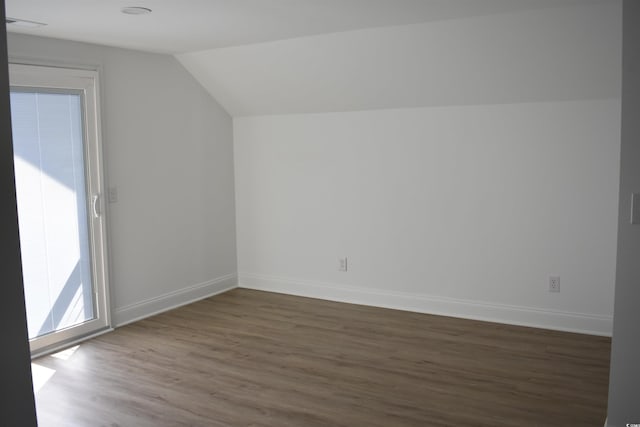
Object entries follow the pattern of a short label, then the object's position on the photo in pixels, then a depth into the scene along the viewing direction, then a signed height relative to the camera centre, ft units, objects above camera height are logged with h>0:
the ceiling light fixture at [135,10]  10.59 +2.91
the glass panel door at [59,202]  13.05 -0.83
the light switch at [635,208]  8.05 -0.72
